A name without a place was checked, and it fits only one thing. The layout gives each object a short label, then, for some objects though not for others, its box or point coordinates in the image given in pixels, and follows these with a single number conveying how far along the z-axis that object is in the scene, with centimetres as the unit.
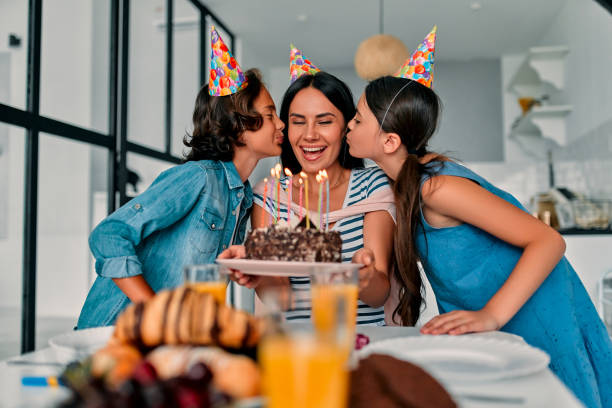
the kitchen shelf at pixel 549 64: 365
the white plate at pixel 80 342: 70
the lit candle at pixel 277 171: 134
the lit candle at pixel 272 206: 170
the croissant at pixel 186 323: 57
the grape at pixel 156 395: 40
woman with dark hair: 158
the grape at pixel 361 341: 81
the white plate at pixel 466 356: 62
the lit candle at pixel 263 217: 166
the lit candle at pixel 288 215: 159
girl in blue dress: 114
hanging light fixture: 318
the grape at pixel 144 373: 48
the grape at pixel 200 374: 44
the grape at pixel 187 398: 41
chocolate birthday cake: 118
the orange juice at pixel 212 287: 80
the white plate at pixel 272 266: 92
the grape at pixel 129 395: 40
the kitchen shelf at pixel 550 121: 380
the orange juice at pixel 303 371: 37
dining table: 55
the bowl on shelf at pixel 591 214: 288
